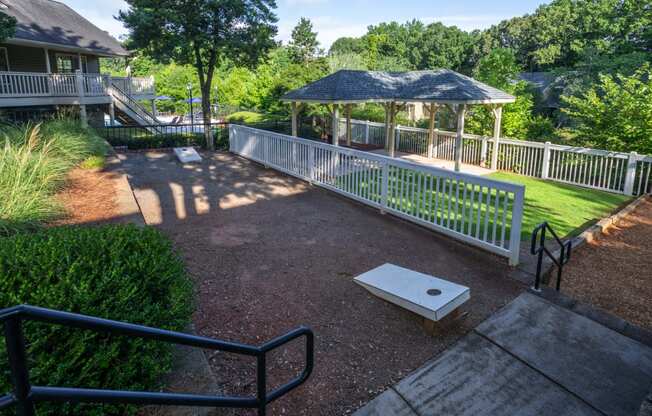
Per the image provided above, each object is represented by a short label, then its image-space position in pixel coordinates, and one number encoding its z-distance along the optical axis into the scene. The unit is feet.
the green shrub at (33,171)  15.69
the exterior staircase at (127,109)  62.28
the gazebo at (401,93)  41.81
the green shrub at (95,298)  7.35
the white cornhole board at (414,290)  12.27
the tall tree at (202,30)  50.06
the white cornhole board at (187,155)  40.09
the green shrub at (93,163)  29.17
